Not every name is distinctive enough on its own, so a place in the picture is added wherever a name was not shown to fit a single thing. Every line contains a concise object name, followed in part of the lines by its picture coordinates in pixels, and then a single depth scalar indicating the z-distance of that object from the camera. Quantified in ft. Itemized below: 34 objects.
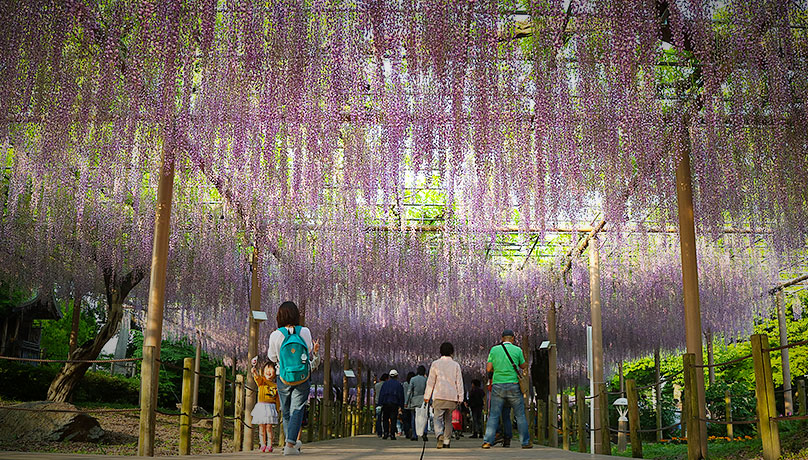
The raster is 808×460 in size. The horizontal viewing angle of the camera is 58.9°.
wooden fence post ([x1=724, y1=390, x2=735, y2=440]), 37.04
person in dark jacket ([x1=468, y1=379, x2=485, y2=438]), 44.70
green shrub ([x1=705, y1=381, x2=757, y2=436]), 49.55
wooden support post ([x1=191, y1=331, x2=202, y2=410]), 51.72
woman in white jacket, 26.40
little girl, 22.04
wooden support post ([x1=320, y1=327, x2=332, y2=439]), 34.76
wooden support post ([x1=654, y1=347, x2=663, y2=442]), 45.48
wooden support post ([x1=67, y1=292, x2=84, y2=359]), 40.34
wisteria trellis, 17.48
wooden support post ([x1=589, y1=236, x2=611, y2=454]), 28.17
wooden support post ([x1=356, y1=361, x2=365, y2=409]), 54.65
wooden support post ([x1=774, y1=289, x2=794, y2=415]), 48.25
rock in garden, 25.48
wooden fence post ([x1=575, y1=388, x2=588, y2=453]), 26.63
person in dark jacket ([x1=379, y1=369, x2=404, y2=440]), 38.50
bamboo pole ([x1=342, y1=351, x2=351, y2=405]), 45.37
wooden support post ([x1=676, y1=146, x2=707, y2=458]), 20.07
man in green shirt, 25.12
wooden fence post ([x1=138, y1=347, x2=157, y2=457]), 17.07
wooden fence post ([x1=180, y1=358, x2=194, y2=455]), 18.21
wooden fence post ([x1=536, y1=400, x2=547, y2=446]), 35.42
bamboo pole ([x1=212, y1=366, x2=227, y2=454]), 20.39
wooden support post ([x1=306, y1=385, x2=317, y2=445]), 32.17
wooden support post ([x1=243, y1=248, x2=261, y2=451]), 25.08
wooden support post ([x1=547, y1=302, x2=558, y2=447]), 33.27
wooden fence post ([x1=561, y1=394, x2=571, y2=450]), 29.43
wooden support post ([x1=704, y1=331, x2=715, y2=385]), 50.42
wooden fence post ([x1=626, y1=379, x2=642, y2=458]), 19.61
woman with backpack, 18.03
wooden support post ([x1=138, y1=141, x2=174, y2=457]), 17.16
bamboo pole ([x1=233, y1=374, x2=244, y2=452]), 23.20
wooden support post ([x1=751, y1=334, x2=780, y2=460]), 14.23
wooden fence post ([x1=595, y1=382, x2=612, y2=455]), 23.57
